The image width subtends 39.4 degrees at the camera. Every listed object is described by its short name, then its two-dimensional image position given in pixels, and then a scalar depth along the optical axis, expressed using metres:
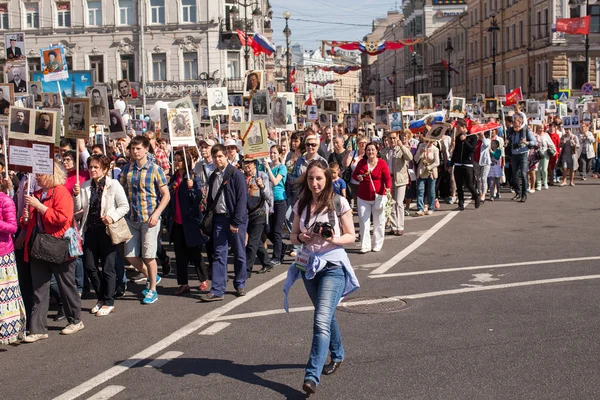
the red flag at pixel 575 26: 42.88
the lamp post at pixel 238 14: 38.45
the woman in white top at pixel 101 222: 9.22
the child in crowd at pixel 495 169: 20.52
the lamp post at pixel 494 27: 44.91
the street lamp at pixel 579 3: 60.94
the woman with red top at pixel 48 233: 8.06
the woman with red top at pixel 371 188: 13.09
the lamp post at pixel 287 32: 47.51
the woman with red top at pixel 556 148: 24.22
